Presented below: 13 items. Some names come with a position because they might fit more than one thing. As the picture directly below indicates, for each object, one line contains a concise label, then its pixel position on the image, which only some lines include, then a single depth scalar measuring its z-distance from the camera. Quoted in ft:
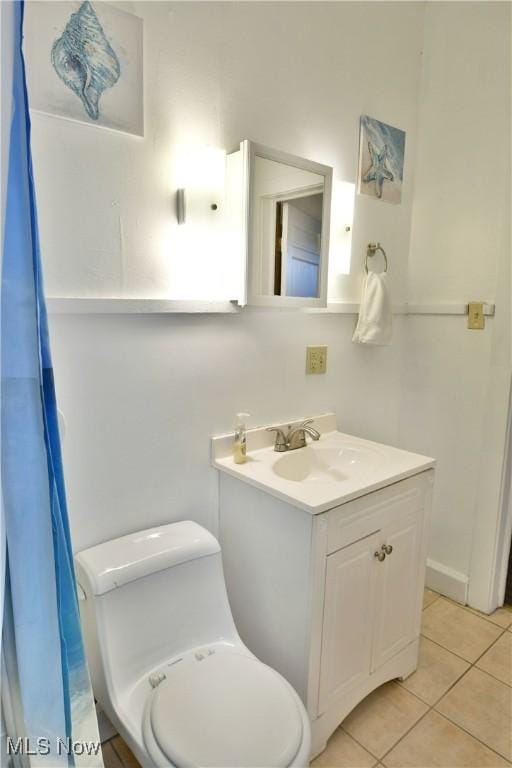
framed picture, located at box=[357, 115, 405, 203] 6.03
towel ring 6.42
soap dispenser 5.03
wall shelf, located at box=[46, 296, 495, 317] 3.91
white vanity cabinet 4.20
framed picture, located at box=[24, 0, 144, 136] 3.56
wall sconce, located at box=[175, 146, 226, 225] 4.43
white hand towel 6.17
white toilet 3.22
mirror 4.79
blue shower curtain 2.27
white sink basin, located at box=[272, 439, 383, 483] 5.32
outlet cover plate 5.91
